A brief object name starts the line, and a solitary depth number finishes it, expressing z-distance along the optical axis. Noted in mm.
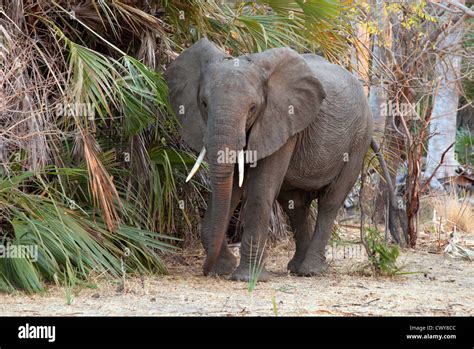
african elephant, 15461
